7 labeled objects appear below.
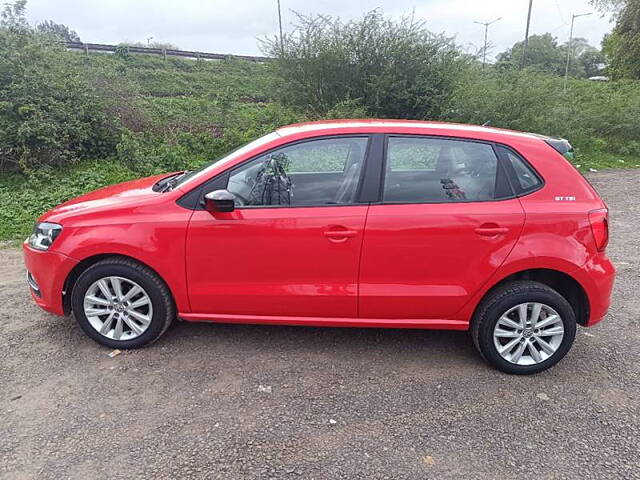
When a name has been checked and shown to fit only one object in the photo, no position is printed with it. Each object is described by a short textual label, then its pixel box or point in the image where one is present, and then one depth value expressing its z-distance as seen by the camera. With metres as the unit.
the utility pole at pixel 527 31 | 27.93
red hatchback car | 3.22
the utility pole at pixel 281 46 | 11.85
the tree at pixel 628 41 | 23.08
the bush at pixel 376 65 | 11.62
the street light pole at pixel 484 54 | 13.16
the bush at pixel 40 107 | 8.30
